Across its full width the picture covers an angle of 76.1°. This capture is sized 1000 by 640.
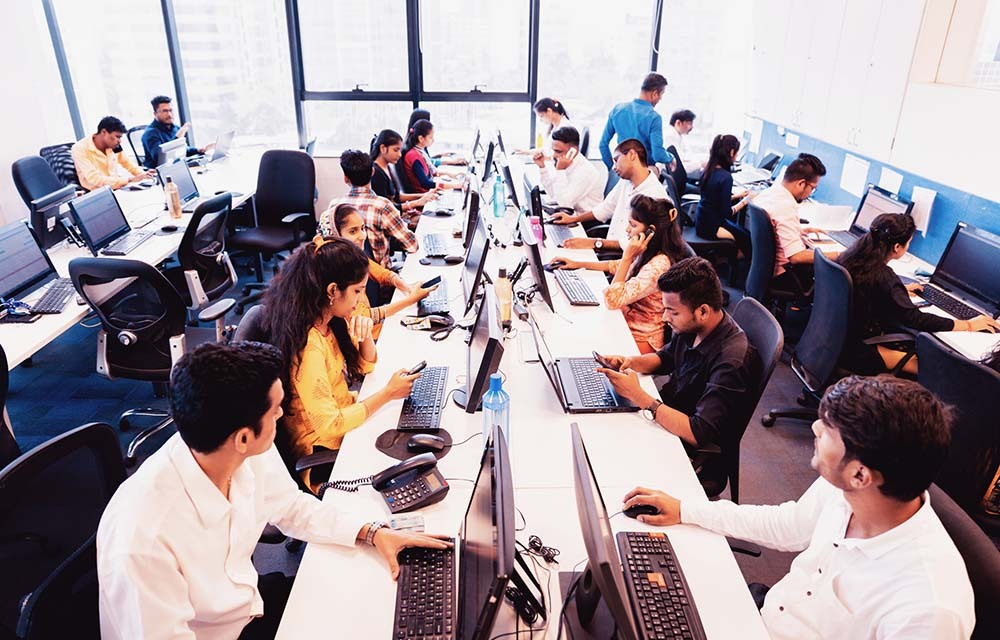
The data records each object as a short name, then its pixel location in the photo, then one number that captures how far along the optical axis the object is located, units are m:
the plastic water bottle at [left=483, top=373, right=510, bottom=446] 2.09
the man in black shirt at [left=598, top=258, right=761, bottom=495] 2.10
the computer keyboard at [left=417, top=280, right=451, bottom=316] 3.12
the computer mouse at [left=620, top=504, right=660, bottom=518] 1.75
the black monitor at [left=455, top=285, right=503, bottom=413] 1.86
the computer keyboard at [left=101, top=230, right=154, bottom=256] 3.82
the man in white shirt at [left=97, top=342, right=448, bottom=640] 1.26
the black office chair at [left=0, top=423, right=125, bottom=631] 1.37
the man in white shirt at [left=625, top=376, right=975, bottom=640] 1.23
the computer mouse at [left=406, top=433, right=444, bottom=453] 2.04
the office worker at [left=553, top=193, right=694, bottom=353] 3.03
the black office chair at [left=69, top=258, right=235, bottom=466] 3.02
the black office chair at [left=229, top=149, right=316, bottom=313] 5.05
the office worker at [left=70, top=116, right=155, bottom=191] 5.20
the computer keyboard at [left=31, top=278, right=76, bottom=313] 3.11
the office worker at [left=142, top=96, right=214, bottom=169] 6.01
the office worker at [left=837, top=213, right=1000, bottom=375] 3.01
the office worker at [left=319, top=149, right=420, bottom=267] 3.88
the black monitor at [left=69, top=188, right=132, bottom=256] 3.62
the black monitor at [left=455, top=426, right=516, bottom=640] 1.05
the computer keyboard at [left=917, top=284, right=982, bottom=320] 3.14
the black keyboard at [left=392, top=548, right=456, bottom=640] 1.41
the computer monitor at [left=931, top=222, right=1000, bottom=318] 3.12
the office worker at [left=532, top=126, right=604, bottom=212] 5.01
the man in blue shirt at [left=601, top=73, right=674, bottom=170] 5.77
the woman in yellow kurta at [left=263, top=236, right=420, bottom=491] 2.08
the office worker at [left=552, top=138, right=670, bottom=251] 4.03
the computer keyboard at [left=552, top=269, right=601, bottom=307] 3.24
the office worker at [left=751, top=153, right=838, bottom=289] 4.02
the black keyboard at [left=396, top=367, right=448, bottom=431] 2.17
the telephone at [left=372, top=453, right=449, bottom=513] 1.81
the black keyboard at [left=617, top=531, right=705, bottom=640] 1.42
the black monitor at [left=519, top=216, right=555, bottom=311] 2.82
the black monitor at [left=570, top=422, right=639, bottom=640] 1.03
